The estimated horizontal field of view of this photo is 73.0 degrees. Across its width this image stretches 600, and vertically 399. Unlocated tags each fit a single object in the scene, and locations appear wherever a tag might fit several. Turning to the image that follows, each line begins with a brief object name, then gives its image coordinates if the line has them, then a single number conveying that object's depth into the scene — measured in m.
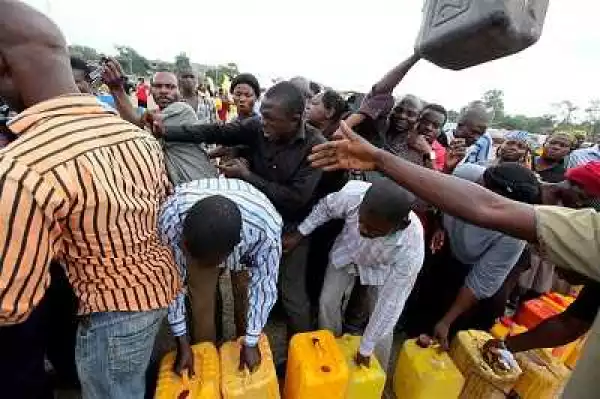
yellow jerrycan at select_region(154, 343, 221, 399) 1.68
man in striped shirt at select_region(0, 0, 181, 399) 1.00
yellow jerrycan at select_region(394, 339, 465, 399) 2.18
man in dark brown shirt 2.13
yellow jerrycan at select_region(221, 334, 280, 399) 1.73
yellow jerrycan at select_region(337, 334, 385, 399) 2.02
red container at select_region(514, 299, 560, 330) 2.65
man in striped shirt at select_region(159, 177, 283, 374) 1.48
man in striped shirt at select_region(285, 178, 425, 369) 1.84
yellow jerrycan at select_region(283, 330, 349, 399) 1.84
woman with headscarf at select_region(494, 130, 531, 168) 3.46
